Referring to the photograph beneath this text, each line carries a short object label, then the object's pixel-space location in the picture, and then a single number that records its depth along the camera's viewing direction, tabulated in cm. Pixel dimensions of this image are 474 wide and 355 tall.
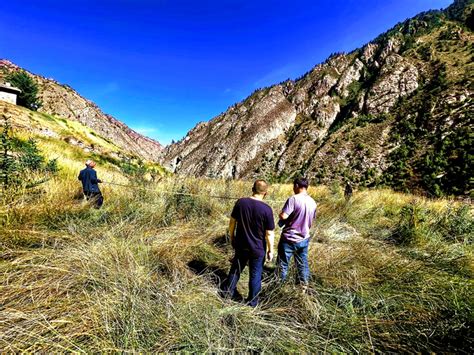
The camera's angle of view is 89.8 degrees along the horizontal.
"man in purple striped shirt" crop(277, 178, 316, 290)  351
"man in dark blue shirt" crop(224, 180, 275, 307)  311
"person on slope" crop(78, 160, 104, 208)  583
